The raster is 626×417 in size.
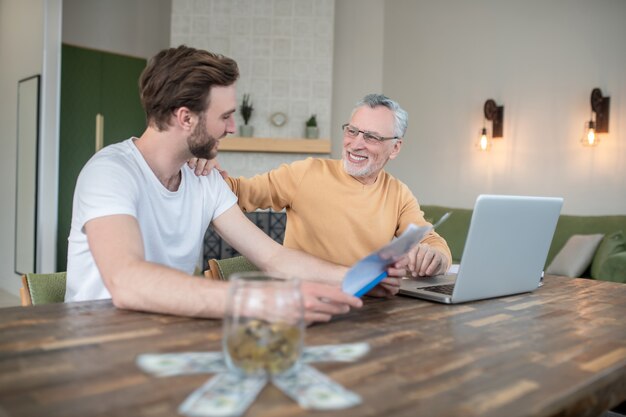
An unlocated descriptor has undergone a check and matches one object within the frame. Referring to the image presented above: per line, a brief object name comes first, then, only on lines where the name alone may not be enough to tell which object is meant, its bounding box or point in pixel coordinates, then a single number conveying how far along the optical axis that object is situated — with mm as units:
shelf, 5859
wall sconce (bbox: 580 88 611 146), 4543
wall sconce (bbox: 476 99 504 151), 5305
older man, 2229
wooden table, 726
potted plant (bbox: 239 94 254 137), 5867
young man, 1370
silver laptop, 1425
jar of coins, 771
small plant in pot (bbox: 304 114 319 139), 5902
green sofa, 3742
